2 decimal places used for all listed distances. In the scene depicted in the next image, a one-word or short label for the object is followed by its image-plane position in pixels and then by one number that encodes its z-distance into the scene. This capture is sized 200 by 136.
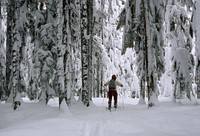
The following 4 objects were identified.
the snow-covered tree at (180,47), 15.86
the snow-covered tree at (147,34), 15.27
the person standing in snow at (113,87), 15.72
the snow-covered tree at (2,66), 22.88
